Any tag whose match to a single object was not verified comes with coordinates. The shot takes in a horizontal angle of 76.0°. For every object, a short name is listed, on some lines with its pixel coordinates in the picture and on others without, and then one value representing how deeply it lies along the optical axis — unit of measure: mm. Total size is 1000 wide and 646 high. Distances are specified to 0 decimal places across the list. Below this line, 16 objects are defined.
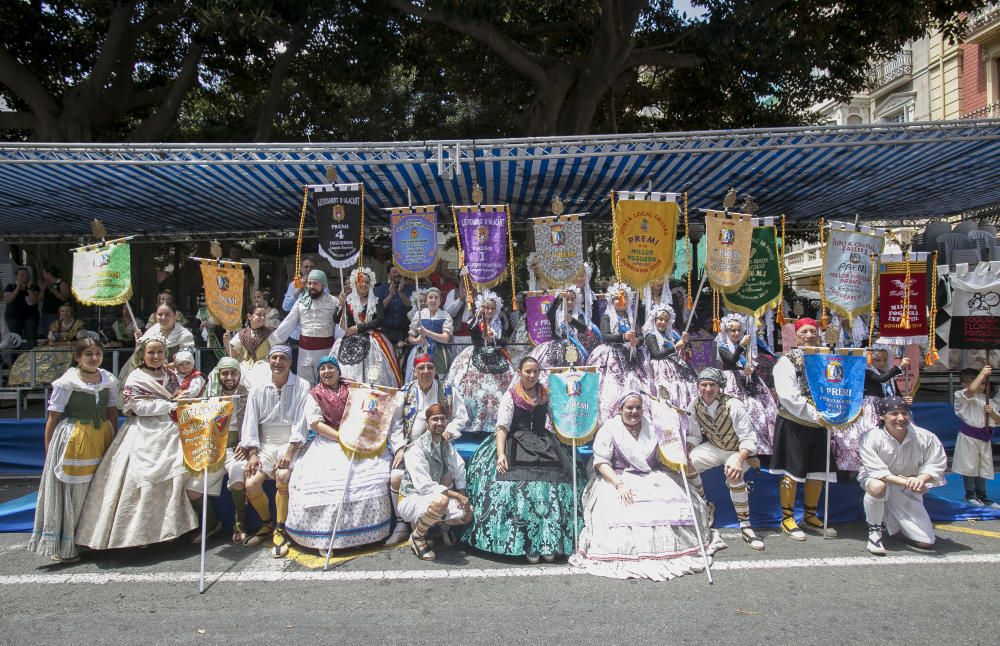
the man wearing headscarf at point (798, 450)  5281
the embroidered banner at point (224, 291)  7121
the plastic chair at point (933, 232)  9597
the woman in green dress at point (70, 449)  4742
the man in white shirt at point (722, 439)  5102
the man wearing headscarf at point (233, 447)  5070
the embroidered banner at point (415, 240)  7008
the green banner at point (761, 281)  6812
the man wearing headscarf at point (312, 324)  6828
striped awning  6305
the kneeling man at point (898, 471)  4926
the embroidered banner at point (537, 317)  7512
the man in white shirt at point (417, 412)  5094
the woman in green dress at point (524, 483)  4711
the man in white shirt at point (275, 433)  5043
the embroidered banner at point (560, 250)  7129
